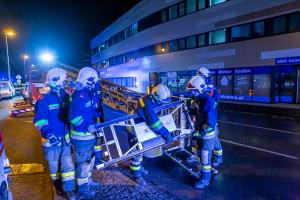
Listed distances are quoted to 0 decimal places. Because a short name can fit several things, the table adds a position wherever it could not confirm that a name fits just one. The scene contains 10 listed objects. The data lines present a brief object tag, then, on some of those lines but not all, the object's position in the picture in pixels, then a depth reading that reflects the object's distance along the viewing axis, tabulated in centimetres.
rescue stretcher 425
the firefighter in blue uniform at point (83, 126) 363
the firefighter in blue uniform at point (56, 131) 366
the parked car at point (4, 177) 278
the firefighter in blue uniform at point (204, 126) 439
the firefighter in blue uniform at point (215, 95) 544
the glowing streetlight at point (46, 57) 2113
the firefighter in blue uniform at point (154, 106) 412
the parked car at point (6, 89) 2552
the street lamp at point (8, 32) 2772
